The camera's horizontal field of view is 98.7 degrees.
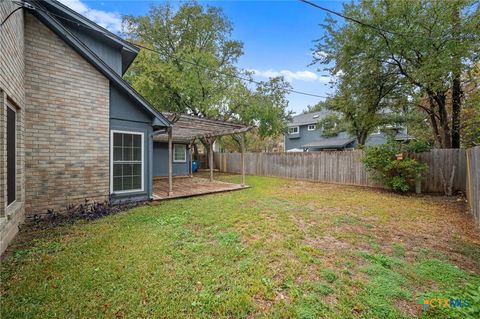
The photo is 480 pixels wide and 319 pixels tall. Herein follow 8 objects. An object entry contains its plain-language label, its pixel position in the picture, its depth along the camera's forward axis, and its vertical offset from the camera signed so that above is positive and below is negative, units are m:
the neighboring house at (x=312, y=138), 21.86 +2.26
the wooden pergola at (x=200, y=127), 7.23 +1.24
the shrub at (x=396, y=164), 7.70 -0.26
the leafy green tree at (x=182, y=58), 14.10 +6.81
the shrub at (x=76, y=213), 4.52 -1.38
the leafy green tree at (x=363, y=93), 8.98 +3.22
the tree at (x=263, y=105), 15.96 +4.26
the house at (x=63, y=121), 3.69 +0.92
